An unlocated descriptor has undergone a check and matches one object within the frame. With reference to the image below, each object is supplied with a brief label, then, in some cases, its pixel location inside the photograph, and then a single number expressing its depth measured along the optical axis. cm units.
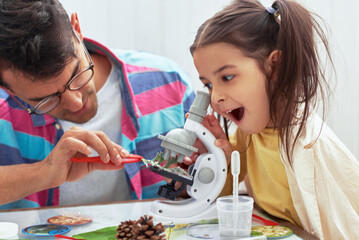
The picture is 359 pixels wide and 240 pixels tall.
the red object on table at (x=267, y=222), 116
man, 126
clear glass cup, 105
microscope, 119
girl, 115
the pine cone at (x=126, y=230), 100
